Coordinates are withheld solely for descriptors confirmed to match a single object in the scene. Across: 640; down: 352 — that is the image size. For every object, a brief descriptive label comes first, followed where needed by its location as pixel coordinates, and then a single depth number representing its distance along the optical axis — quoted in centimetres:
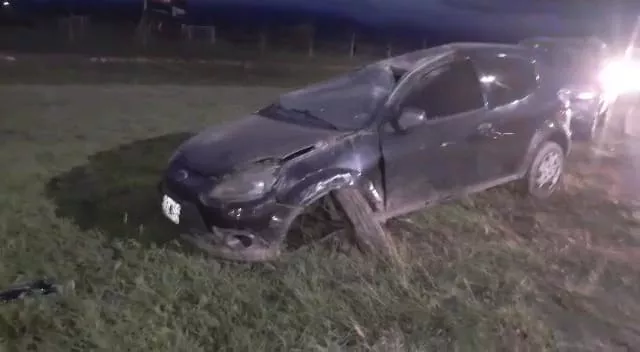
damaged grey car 430
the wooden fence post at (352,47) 2777
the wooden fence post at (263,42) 2572
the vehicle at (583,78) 842
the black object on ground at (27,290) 379
